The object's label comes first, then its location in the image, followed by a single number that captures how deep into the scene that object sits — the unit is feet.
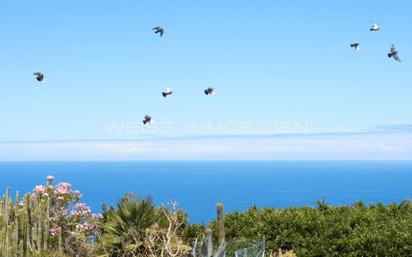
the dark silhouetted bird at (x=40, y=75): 53.30
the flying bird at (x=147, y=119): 50.75
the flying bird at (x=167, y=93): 52.12
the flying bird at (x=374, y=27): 55.00
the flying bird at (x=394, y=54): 53.74
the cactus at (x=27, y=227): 51.19
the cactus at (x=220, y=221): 45.69
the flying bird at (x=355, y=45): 57.49
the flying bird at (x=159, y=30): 55.42
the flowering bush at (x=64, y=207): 65.16
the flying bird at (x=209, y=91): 52.54
